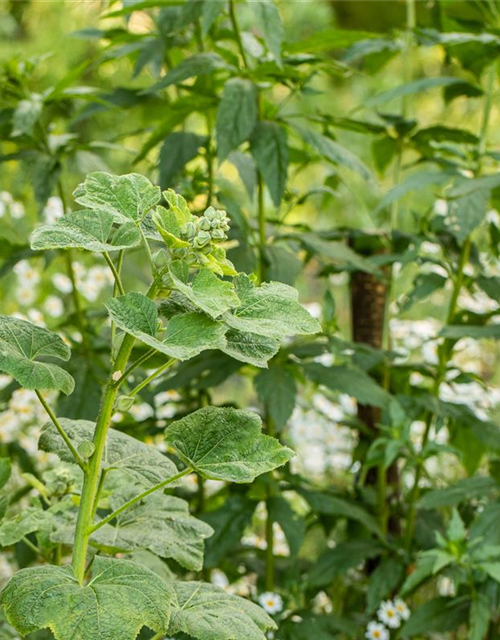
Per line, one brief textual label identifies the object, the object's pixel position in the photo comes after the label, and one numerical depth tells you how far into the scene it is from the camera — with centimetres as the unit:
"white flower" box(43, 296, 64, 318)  444
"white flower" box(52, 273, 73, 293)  405
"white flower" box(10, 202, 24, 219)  435
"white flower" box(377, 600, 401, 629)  287
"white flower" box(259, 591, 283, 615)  279
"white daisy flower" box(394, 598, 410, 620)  290
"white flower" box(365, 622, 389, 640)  286
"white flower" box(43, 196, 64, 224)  404
